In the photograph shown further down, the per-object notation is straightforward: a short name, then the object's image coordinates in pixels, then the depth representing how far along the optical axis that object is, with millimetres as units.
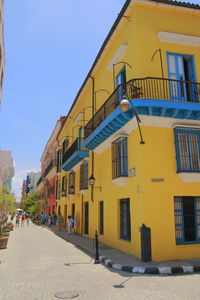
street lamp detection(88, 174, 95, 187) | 13938
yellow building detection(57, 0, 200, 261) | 8969
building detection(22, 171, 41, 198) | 89212
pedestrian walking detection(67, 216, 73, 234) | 18500
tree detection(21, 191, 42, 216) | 46103
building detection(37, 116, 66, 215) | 31422
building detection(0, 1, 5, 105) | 18527
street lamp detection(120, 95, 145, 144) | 7980
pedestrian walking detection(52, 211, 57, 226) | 29047
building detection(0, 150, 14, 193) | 78488
